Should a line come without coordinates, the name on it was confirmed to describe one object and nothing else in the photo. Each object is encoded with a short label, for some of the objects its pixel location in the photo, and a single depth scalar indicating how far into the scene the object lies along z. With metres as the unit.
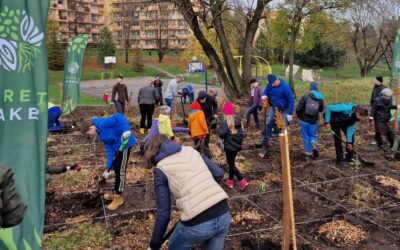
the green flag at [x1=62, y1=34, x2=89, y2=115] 10.59
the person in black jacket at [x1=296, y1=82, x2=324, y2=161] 7.75
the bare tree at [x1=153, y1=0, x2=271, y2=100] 15.62
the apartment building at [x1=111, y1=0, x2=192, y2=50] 59.56
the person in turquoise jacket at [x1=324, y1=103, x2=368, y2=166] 7.52
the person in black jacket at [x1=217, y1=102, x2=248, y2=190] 6.42
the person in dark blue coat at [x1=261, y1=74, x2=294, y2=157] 8.28
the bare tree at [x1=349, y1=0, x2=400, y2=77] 34.66
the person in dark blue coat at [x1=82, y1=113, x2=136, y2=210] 5.38
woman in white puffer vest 2.85
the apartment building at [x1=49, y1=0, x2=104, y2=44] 55.97
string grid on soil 5.15
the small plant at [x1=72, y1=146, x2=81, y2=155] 9.06
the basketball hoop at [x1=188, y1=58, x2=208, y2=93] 23.17
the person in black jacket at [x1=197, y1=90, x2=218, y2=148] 8.24
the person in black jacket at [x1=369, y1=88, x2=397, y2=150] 8.57
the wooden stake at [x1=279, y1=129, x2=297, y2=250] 3.76
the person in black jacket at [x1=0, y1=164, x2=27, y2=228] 2.20
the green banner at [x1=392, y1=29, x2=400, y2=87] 10.78
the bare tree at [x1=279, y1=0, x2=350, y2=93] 18.20
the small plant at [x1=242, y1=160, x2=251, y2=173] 7.57
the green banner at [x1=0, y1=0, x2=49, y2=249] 2.96
